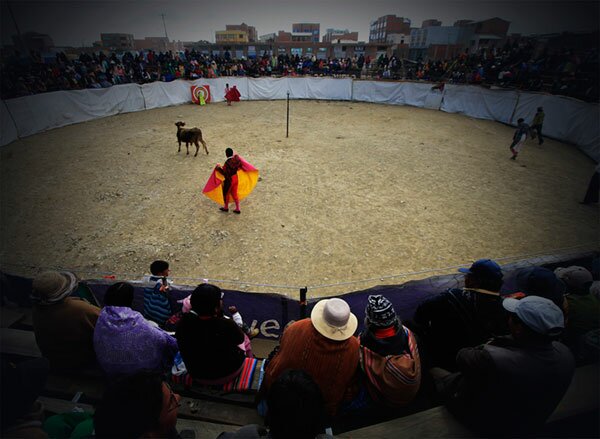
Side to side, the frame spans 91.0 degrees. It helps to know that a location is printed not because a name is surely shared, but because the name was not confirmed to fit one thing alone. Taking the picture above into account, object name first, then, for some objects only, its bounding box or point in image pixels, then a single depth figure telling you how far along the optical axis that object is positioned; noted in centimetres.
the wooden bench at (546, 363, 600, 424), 238
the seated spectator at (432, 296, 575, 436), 204
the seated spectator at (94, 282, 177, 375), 261
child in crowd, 352
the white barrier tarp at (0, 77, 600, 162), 1262
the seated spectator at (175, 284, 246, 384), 255
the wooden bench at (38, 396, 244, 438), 236
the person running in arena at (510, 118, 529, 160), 1058
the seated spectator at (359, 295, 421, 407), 230
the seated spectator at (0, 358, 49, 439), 186
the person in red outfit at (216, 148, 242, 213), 706
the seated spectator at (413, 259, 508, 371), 281
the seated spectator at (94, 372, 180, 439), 165
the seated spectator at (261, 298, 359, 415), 234
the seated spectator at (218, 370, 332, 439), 161
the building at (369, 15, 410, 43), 7662
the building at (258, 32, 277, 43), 12048
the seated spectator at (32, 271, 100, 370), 269
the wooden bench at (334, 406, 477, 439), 228
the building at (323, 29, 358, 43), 9434
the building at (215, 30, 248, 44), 7831
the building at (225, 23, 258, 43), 9225
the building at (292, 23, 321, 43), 9374
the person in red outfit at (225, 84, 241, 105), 2128
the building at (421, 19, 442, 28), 8851
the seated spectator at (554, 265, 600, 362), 288
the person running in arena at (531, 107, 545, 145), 1241
